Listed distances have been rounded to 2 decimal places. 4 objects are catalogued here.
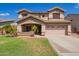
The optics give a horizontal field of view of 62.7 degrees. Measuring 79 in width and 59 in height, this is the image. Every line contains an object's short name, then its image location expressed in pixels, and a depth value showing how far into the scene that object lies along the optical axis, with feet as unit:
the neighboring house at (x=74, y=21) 29.06
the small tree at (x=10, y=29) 24.71
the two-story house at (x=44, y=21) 25.60
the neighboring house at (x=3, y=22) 24.57
